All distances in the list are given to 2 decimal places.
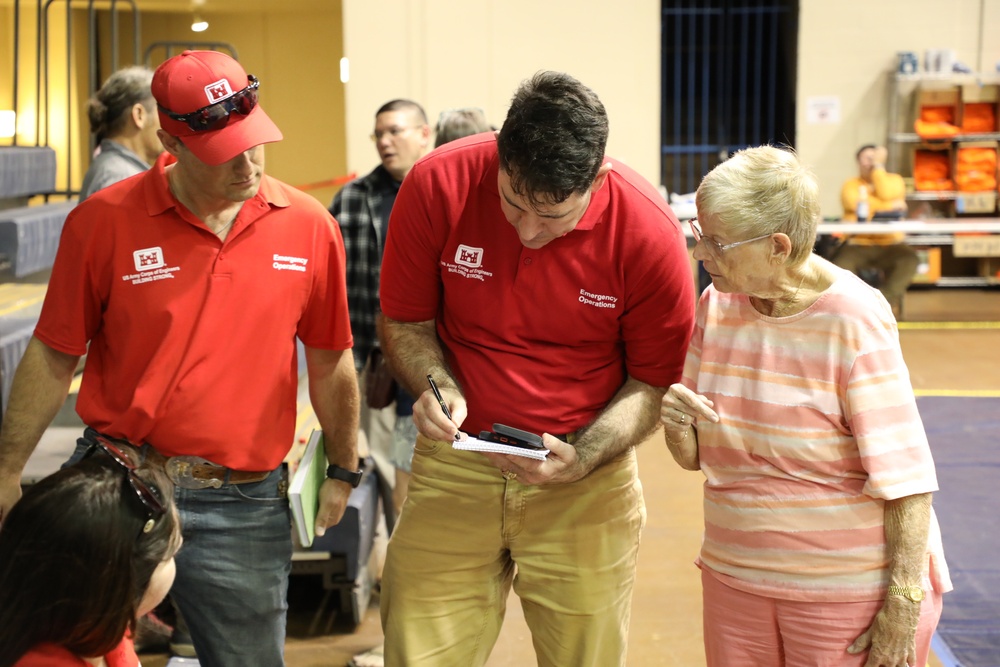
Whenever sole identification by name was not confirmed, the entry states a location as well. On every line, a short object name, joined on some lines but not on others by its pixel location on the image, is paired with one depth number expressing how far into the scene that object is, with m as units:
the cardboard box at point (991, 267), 12.27
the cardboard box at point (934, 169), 12.20
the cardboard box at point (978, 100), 12.02
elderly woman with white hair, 2.08
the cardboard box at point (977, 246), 11.23
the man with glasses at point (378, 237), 4.17
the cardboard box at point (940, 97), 12.12
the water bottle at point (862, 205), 10.54
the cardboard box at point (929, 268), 11.98
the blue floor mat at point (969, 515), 3.89
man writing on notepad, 2.28
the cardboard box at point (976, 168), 11.96
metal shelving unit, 11.90
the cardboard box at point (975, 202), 11.82
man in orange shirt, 10.23
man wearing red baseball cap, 2.34
